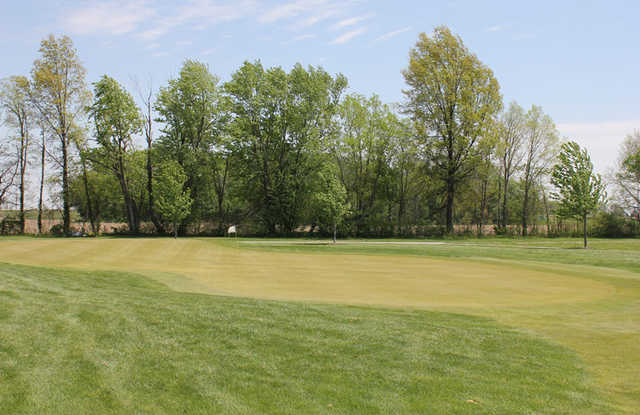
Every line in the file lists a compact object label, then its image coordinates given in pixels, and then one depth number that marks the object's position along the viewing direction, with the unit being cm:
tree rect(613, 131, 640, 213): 5609
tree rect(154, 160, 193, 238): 4438
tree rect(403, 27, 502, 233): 4838
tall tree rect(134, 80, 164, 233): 5362
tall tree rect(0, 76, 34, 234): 4962
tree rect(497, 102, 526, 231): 5984
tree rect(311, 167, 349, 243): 4062
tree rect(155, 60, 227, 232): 5269
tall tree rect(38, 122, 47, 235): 5148
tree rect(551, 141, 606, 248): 3616
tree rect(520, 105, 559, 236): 5922
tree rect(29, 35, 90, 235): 4825
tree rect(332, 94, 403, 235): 5319
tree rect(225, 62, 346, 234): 5219
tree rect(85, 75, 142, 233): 5034
